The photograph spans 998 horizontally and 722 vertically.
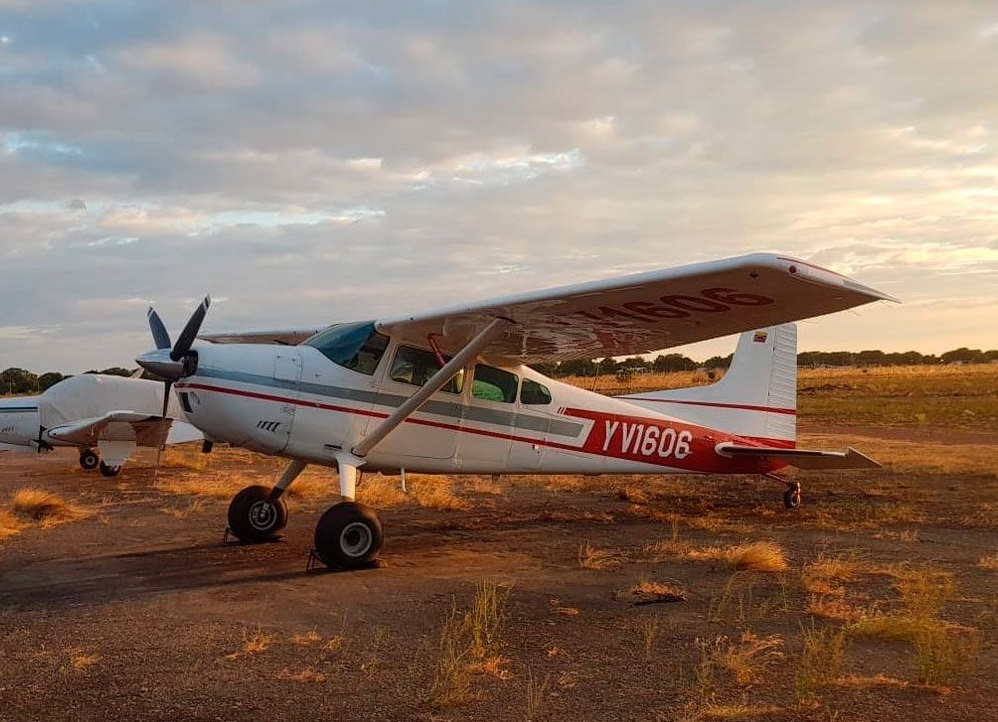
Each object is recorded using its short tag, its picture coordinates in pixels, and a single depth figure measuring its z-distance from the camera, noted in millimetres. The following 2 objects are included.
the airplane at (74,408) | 17016
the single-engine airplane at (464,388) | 6719
